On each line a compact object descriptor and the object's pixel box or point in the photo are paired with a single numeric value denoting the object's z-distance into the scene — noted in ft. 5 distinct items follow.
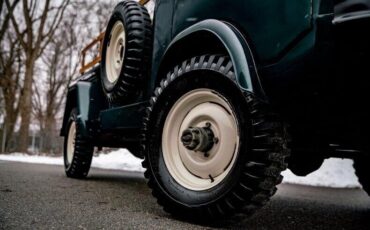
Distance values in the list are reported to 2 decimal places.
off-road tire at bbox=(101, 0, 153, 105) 9.63
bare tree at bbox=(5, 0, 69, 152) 54.03
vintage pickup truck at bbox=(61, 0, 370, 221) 5.67
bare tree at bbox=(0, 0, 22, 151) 73.56
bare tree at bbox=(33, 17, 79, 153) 79.97
